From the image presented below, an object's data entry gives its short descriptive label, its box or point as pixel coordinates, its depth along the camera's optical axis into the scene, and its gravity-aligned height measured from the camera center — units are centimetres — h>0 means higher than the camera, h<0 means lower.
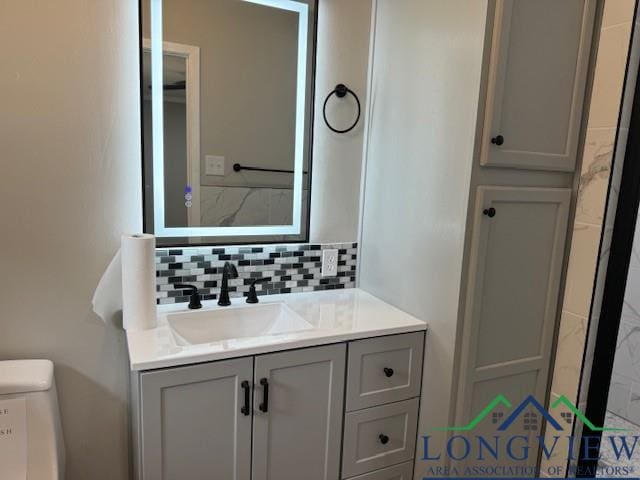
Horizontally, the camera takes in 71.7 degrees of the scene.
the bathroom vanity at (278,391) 120 -66
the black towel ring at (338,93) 177 +32
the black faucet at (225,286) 159 -43
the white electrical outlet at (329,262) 184 -38
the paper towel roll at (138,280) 133 -35
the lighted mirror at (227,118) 149 +18
